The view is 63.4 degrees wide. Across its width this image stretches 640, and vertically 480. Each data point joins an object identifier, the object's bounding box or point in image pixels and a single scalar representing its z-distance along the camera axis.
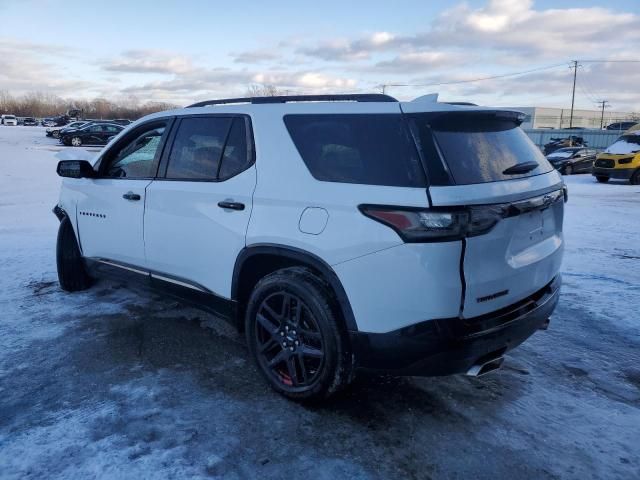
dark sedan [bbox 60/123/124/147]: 32.97
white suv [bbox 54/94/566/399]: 2.54
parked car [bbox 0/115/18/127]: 70.38
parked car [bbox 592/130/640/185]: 17.80
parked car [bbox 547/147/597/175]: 22.77
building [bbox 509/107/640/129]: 92.19
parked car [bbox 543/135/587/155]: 36.34
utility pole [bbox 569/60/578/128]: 74.62
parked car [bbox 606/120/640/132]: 51.73
